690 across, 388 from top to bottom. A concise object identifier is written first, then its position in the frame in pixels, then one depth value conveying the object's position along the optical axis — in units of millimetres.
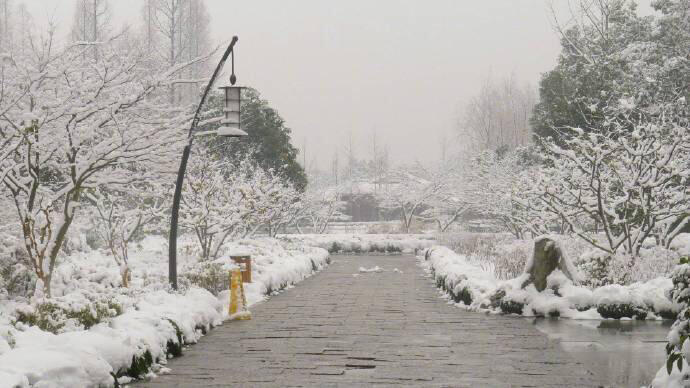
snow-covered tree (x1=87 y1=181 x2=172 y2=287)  17219
